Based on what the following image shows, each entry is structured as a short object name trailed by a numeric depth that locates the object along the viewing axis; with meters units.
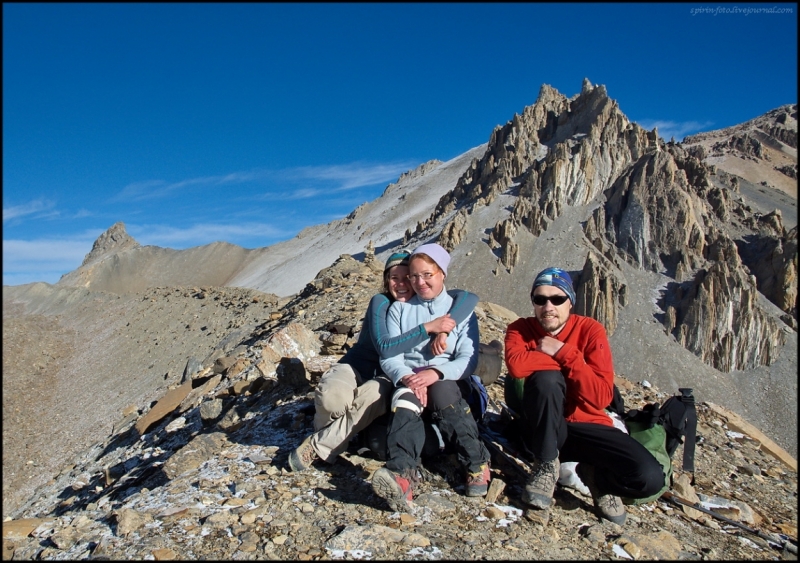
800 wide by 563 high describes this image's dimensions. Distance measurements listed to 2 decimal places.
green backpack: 4.47
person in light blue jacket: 4.11
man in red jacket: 4.11
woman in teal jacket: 4.70
